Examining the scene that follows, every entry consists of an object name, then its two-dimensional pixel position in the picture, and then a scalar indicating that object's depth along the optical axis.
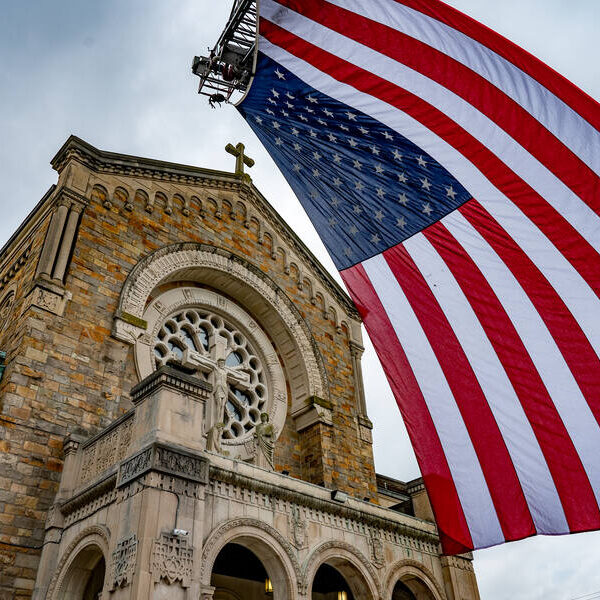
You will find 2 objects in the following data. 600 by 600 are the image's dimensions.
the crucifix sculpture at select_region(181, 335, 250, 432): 12.27
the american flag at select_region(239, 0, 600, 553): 7.38
